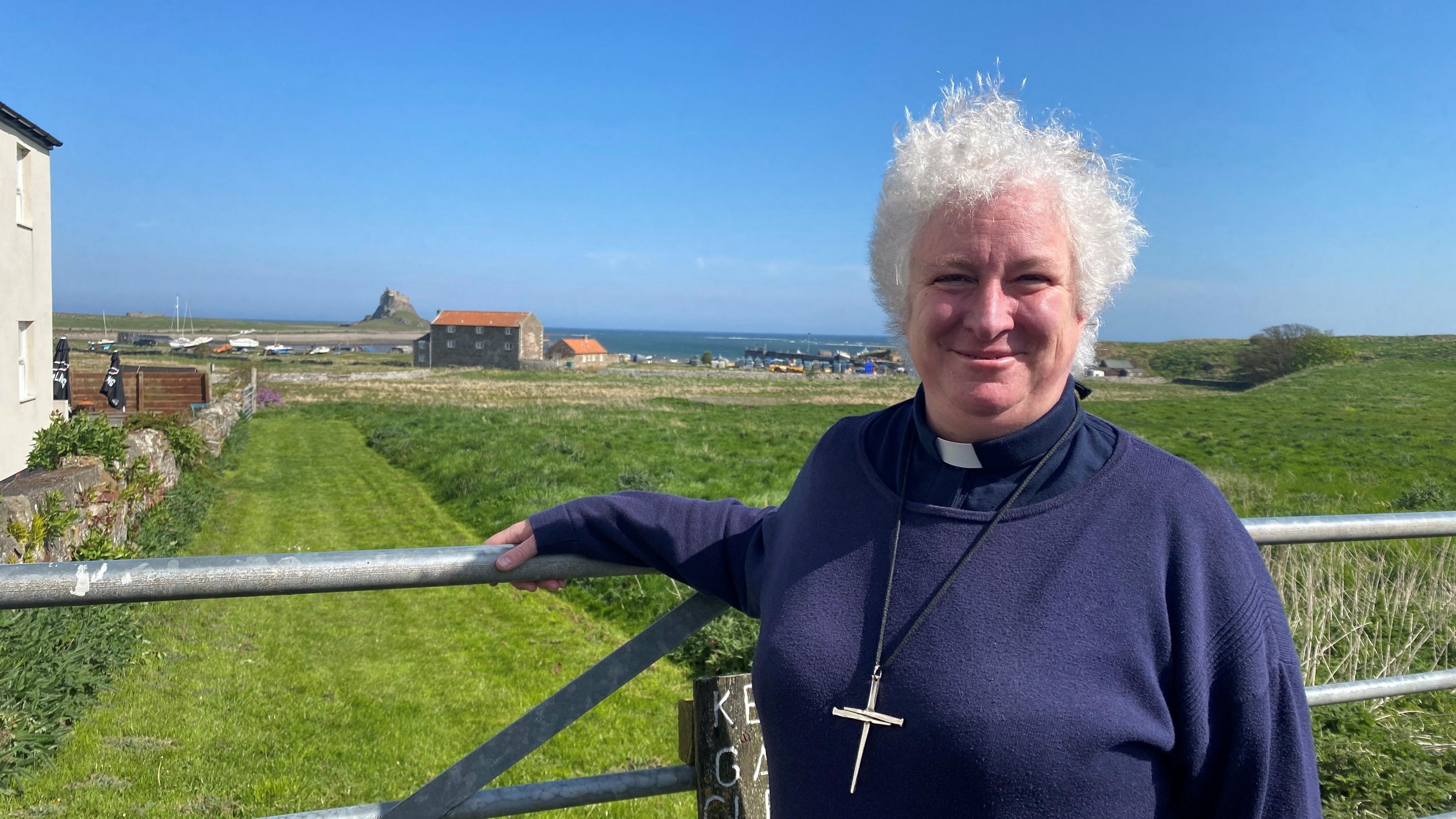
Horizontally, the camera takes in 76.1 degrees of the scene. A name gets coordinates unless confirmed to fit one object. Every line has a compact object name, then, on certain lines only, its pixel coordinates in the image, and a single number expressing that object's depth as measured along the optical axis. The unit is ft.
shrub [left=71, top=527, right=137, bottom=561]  23.43
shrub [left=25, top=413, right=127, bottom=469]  30.66
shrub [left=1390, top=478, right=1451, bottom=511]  48.85
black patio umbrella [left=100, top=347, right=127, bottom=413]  64.34
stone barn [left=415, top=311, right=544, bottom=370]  268.21
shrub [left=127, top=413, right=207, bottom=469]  42.73
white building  42.57
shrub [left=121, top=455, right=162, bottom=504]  31.21
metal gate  4.48
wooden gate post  6.04
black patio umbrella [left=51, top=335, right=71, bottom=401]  57.11
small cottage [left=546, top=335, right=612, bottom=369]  301.02
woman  4.24
